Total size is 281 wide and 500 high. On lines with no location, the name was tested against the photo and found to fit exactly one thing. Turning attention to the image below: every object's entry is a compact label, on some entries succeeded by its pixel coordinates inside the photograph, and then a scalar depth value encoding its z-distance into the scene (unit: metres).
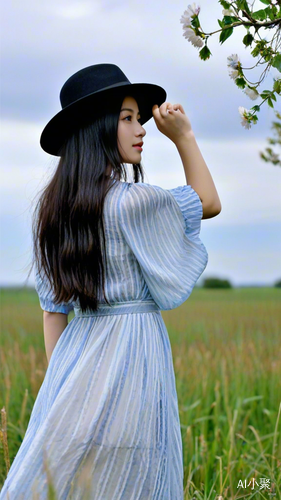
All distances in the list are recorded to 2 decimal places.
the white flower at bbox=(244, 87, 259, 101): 1.95
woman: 1.85
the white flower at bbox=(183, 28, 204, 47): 1.80
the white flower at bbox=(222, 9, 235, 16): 1.81
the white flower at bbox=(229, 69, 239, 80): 1.92
